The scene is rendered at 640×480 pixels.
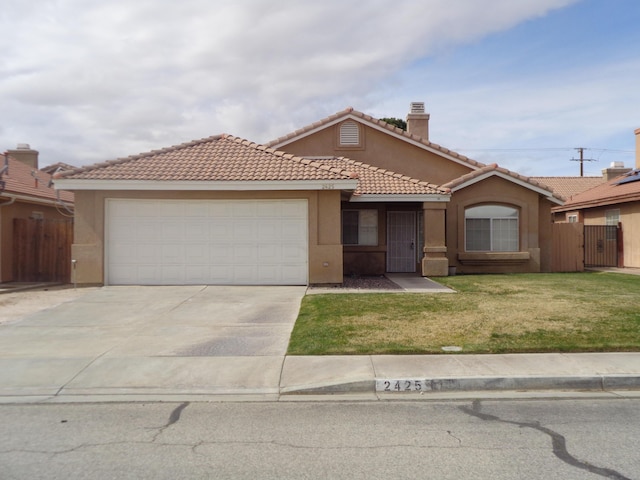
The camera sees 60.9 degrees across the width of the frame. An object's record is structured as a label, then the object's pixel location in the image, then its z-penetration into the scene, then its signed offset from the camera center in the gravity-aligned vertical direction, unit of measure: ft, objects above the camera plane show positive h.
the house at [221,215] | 48.11 +2.59
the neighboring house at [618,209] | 68.64 +4.74
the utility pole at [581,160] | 188.03 +28.74
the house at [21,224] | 53.36 +2.00
